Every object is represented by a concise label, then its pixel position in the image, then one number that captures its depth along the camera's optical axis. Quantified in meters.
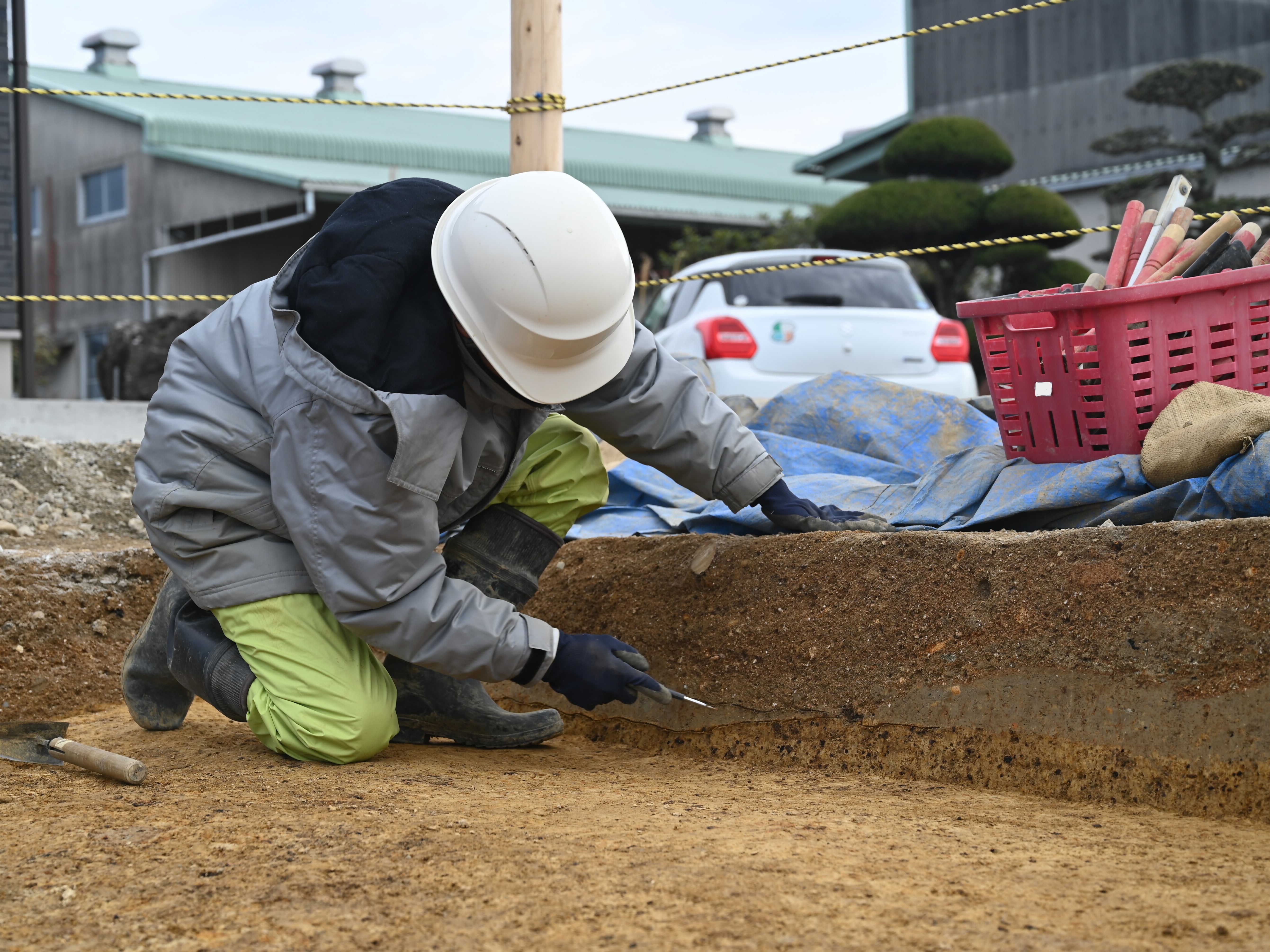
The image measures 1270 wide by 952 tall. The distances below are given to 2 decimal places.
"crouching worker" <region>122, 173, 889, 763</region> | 2.06
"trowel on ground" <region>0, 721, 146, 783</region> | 2.12
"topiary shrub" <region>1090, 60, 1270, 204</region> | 11.02
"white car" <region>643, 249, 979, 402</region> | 6.37
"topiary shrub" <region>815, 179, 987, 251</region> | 11.07
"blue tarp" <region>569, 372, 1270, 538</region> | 2.30
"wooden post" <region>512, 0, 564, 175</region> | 3.45
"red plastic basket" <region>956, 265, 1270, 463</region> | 2.37
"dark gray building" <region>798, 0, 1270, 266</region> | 12.55
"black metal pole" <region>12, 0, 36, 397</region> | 7.83
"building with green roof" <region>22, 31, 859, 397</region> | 14.28
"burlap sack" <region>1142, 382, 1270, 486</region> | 2.18
